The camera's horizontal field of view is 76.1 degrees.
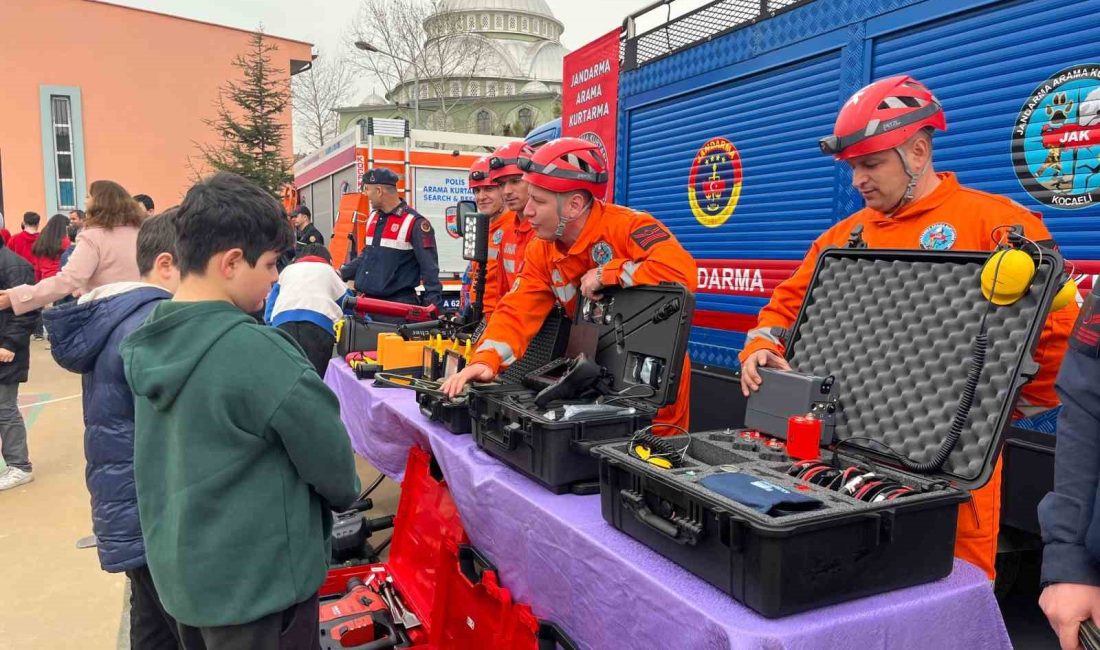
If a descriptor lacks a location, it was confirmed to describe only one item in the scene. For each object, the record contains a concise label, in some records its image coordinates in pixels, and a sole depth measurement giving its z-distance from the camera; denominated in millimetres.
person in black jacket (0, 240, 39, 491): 4711
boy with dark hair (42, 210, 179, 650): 2033
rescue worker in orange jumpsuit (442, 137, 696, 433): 2500
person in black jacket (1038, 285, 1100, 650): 1199
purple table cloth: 1243
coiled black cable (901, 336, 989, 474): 1517
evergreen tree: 23203
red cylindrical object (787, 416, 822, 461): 1651
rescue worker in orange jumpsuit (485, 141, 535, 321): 3641
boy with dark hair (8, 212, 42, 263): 9773
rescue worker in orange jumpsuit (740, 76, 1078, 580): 1822
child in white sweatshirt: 4191
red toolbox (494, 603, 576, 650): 1820
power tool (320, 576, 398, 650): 2645
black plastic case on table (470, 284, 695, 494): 1904
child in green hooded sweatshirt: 1429
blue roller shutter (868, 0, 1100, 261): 2266
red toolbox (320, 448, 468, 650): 2676
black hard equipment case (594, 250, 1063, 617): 1229
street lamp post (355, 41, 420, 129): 21631
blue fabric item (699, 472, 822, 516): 1262
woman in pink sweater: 3914
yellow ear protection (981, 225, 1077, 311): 1473
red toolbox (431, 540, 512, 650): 2182
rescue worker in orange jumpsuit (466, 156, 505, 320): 4324
